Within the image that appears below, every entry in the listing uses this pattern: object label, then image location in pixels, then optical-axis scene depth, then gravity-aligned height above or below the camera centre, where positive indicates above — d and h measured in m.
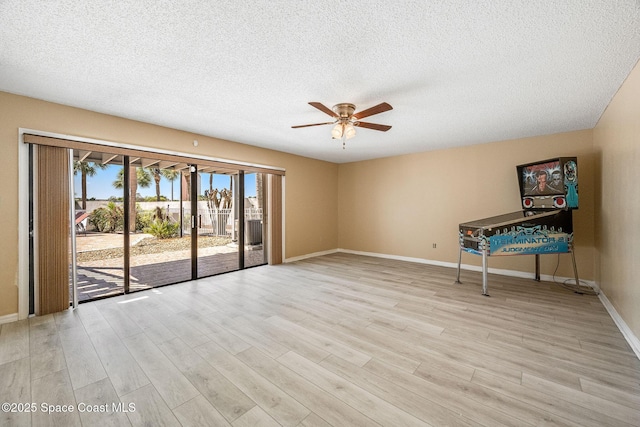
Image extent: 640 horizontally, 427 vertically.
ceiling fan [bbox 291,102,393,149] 3.05 +1.15
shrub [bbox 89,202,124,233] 3.81 -0.06
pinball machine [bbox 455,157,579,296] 3.69 -0.29
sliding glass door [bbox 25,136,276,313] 3.11 -0.03
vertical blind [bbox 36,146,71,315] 3.05 -0.18
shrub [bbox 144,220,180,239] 4.83 -0.30
